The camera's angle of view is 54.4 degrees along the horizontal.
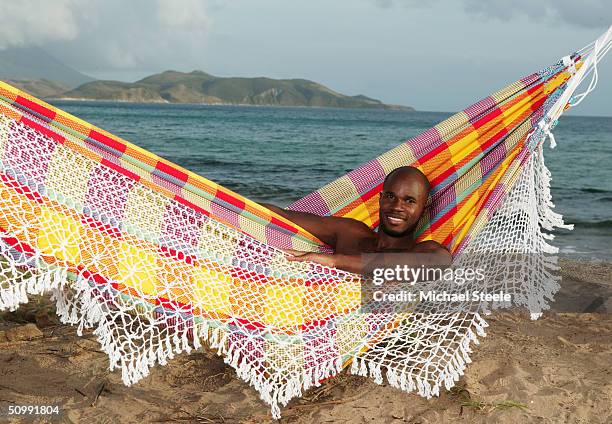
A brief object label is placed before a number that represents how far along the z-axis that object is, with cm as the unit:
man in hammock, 207
